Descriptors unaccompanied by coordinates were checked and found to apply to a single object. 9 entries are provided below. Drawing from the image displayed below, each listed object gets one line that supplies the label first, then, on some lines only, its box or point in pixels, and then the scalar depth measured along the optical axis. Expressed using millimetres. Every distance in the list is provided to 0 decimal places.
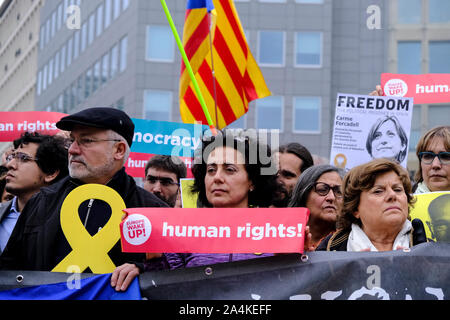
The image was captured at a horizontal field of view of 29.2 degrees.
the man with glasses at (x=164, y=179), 6801
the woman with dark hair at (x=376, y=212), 4438
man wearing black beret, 4566
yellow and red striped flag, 7301
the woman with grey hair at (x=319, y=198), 5441
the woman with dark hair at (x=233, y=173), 4824
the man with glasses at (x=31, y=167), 5777
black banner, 4074
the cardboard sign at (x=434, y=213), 4590
